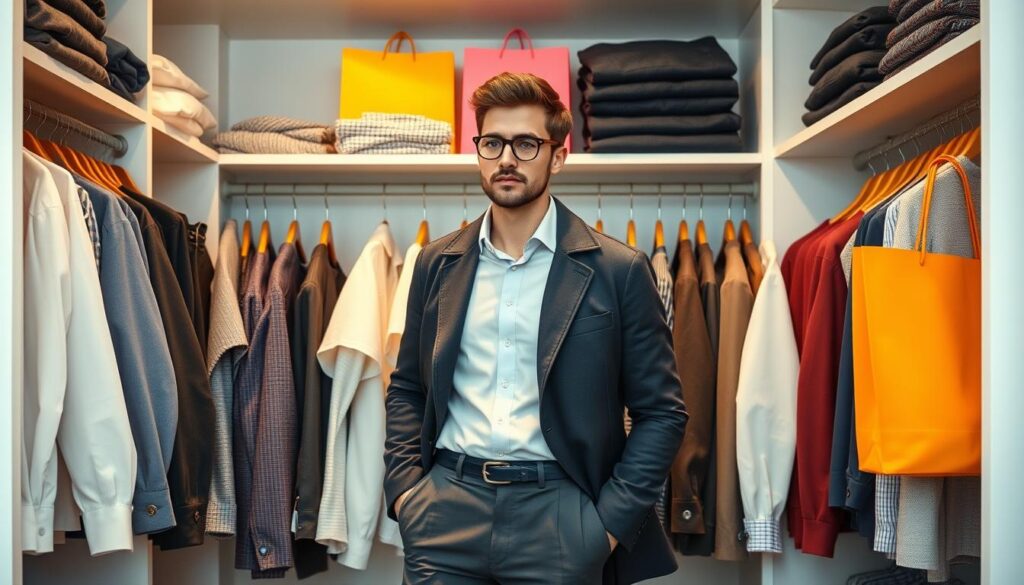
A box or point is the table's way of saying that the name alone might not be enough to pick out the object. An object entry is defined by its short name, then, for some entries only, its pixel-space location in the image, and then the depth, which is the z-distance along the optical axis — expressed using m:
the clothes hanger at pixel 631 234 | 3.33
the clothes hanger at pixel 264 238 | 3.26
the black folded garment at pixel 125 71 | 2.53
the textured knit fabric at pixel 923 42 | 2.07
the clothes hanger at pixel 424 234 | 3.33
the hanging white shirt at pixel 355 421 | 2.98
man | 2.10
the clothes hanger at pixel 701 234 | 3.27
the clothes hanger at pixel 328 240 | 3.28
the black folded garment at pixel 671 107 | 3.24
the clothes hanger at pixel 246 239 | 3.32
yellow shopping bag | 3.41
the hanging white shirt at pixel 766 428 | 2.86
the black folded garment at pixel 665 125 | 3.22
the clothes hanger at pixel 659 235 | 3.30
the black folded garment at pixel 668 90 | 3.22
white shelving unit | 1.78
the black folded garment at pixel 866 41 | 2.63
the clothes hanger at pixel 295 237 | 3.29
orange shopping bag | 1.96
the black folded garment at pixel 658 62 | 3.22
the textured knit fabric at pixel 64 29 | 2.12
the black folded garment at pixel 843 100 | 2.61
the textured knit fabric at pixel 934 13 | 2.03
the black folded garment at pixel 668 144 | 3.21
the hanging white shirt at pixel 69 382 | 2.04
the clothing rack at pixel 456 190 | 3.49
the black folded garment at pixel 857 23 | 2.65
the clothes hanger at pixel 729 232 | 3.26
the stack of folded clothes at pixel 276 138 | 3.33
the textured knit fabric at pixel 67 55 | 2.13
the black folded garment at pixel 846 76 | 2.61
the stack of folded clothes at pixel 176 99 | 2.91
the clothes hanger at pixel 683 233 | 3.26
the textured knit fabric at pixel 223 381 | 2.90
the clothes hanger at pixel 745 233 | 3.28
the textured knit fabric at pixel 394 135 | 3.25
